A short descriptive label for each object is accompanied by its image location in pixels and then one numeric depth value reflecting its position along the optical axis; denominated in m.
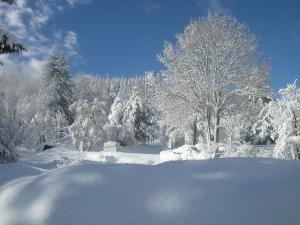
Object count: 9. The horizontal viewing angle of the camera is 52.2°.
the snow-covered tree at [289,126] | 13.18
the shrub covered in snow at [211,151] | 15.09
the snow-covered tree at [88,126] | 30.53
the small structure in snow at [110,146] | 27.58
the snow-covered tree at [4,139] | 12.35
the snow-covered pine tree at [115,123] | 32.69
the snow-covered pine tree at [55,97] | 38.56
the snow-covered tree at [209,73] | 20.16
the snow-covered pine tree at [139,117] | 35.88
